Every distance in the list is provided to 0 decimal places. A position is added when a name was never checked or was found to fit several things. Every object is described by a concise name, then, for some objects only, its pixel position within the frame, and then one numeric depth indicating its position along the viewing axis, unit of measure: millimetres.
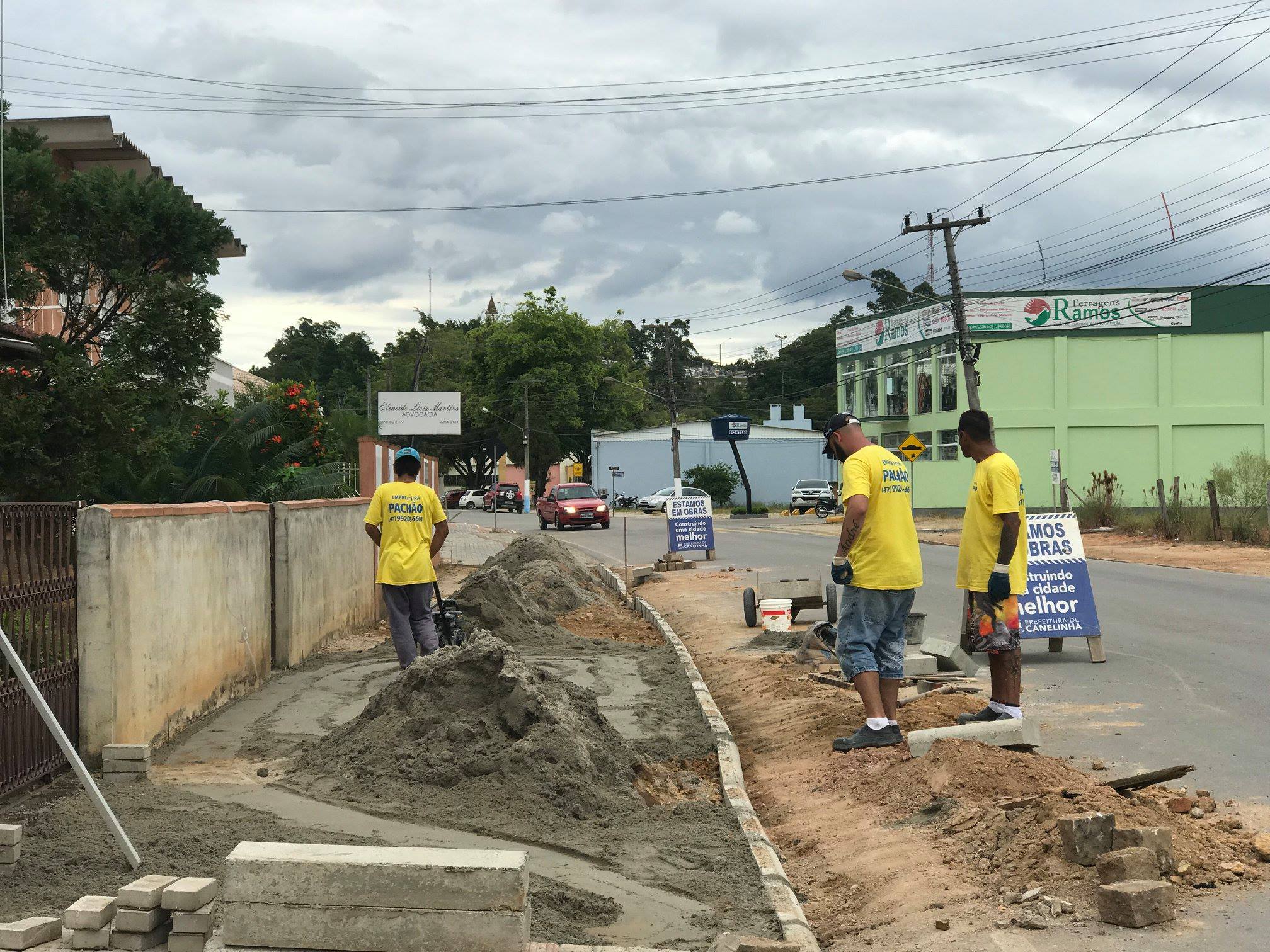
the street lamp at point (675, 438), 56344
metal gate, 5953
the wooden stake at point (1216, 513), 29328
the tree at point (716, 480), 70000
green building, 49594
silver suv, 58344
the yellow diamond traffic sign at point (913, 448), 38375
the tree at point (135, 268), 15281
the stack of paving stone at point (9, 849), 4777
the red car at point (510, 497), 75375
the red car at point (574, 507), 44156
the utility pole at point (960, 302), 34562
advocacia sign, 35844
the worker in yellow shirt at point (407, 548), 9102
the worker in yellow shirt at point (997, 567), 7246
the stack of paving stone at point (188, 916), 4129
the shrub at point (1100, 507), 36094
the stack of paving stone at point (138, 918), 4098
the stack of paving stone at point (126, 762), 6367
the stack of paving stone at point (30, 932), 3996
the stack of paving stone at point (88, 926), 4070
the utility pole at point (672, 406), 56750
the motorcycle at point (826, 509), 52688
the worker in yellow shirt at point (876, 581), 7086
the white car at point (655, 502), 66312
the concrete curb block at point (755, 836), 4527
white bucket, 13070
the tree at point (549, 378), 80000
